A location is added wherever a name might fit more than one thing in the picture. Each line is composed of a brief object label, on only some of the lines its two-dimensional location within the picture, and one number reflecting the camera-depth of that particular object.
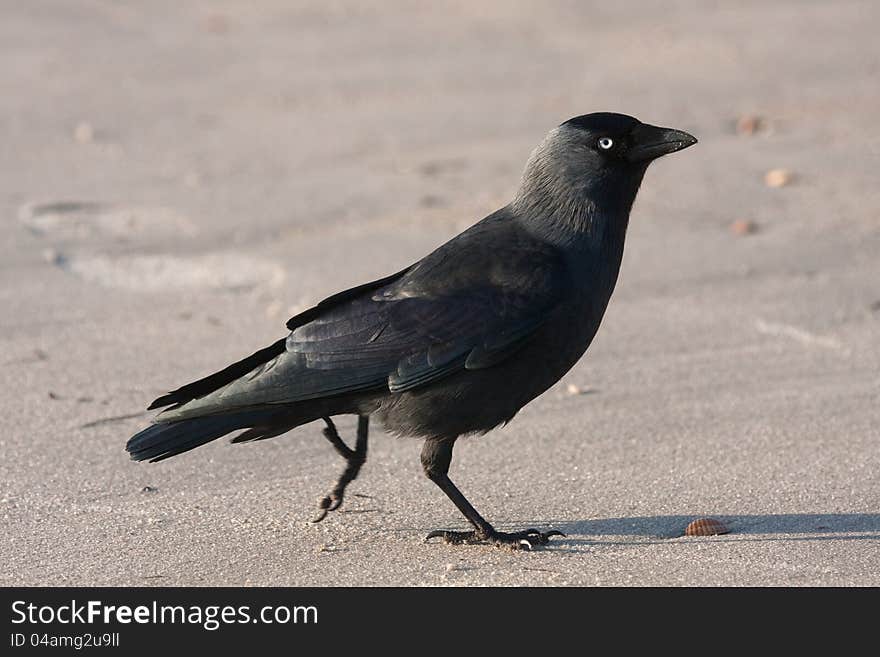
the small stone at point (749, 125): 17.81
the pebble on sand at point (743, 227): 14.85
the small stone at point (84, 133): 18.02
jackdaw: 8.84
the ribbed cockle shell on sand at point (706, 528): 9.05
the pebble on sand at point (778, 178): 16.05
